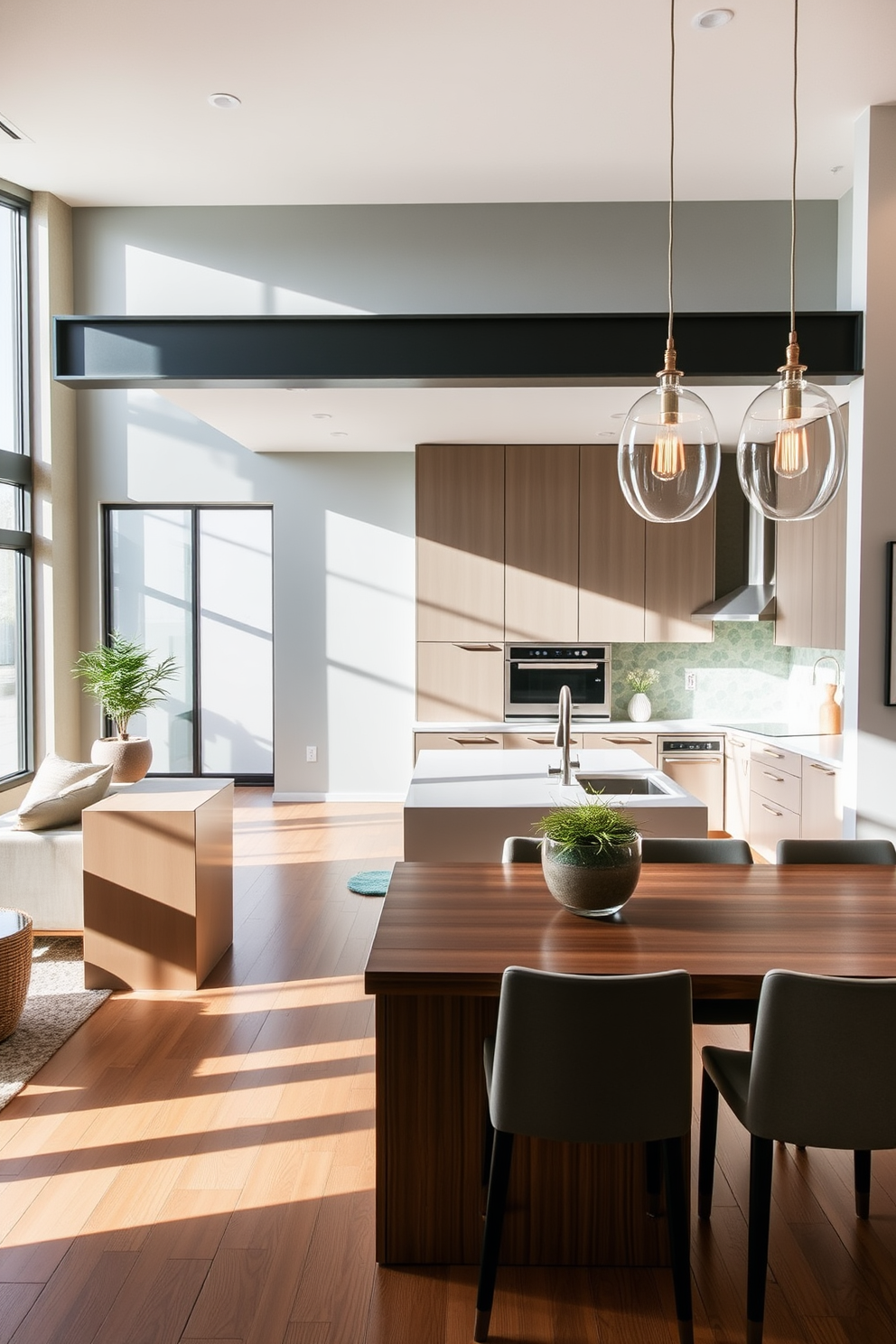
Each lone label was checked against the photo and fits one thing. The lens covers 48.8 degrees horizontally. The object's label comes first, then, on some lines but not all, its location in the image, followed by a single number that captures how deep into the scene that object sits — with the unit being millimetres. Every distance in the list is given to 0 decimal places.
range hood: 6668
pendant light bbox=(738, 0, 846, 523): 2080
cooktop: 6170
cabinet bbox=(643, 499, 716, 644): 7055
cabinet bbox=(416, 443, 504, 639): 6992
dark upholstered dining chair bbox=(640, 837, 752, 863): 3043
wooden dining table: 2227
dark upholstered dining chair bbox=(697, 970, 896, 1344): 1854
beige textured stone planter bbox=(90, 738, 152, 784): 5148
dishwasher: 6730
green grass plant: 2309
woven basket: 3451
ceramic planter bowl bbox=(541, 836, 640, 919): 2295
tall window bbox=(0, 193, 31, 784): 6277
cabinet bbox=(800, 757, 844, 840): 4918
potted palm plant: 5176
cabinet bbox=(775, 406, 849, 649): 5441
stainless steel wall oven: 7141
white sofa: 4355
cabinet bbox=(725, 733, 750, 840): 6336
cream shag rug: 3332
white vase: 7215
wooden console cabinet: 4000
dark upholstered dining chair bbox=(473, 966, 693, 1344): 1852
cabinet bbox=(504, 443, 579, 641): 6992
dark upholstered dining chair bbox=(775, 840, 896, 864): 3037
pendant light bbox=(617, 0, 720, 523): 2160
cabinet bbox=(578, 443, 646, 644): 7000
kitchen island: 3750
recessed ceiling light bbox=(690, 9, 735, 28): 3547
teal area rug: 5406
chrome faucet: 3926
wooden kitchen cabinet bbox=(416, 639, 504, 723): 7113
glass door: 8094
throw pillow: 4359
